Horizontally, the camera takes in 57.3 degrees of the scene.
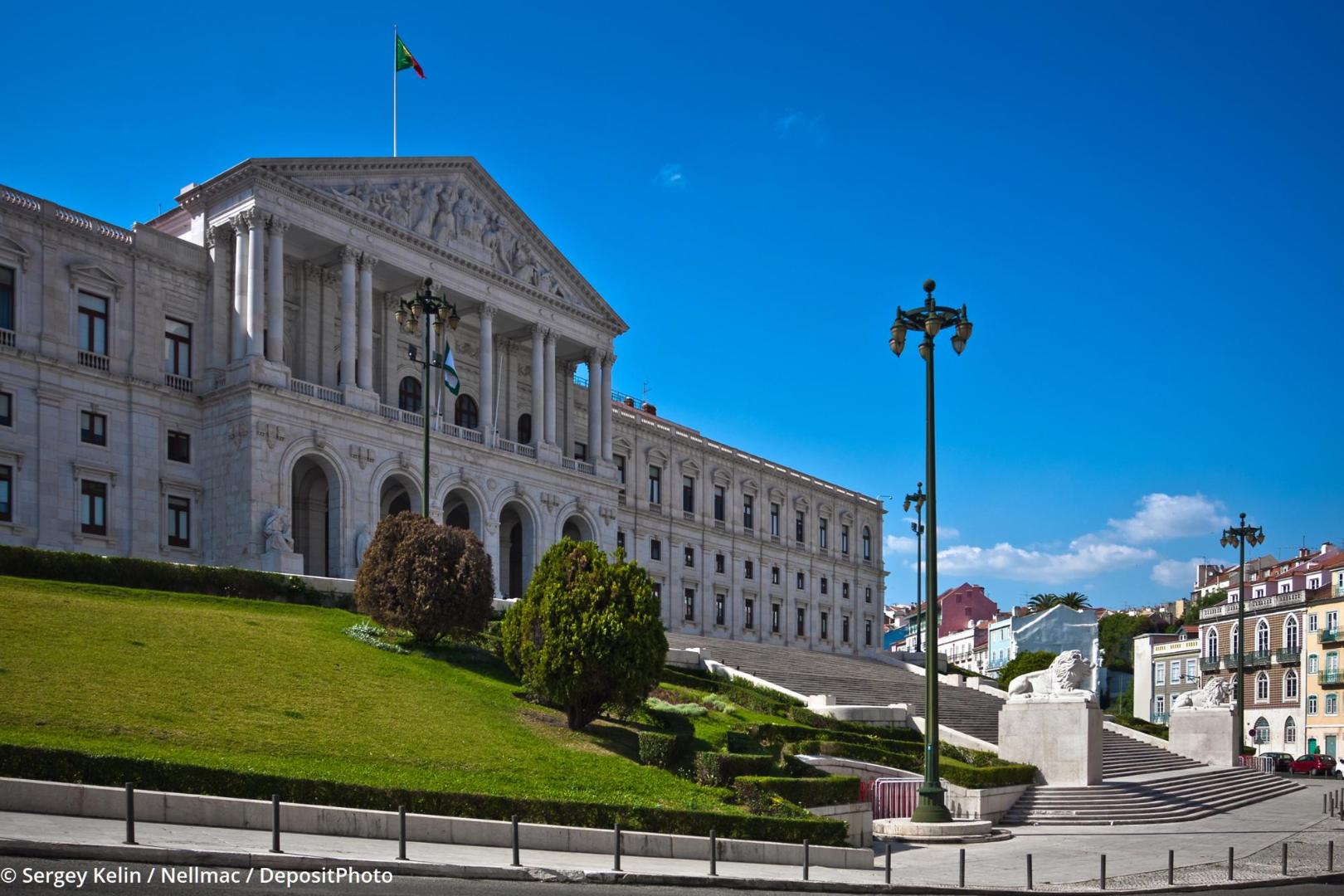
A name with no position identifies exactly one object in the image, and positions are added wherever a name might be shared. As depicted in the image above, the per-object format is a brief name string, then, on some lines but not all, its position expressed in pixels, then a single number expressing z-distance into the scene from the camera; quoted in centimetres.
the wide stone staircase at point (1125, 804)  3158
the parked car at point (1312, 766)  5619
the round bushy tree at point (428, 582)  3222
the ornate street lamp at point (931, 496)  2569
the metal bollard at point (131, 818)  1400
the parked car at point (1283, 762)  5598
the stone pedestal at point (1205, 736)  4469
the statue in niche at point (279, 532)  4441
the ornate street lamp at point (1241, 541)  4947
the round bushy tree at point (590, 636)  2702
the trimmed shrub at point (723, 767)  2488
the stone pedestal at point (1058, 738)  3409
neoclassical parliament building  4297
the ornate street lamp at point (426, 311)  3281
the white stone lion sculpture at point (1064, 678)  3531
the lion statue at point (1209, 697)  4644
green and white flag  4235
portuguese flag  5162
